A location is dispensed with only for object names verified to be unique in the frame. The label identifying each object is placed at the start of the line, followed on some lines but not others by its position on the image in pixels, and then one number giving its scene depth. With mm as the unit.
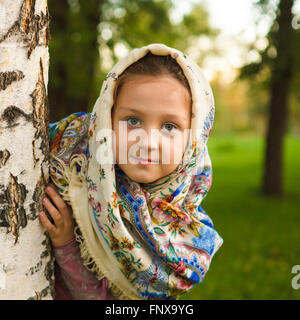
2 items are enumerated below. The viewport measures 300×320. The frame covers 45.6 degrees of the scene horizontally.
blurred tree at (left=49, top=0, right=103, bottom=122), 6379
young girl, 1597
